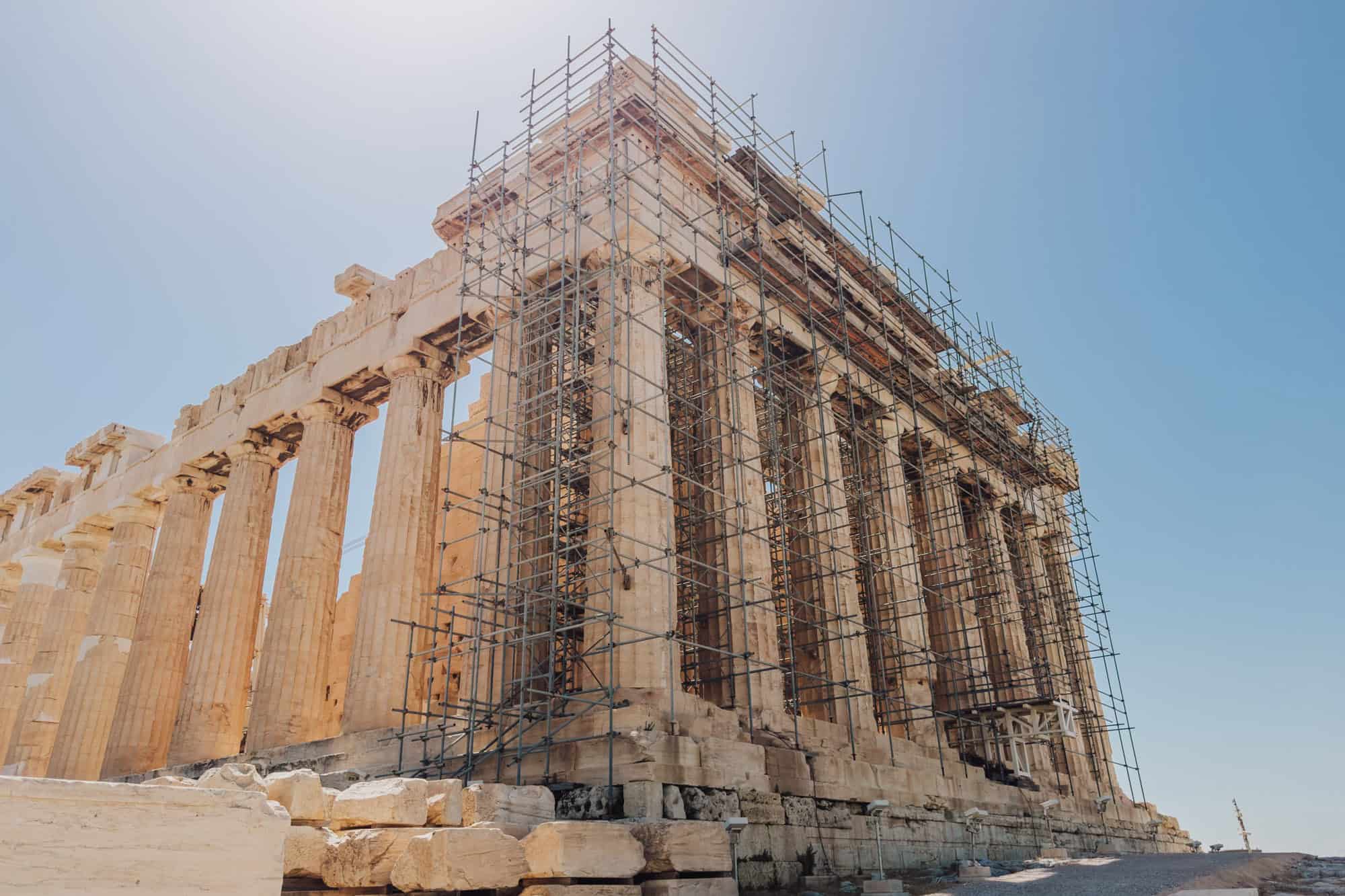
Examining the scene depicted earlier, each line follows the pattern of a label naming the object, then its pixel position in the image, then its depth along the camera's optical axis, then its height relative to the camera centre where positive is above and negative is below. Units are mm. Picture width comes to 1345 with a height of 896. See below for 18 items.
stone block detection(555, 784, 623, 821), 11867 +1052
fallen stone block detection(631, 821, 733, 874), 10422 +481
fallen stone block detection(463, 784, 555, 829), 10477 +960
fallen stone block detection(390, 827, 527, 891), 8836 +317
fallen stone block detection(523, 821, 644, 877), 9539 +423
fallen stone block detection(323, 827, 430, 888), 9352 +407
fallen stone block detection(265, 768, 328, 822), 9758 +1010
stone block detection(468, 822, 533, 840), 10547 +687
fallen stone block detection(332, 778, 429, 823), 9680 +887
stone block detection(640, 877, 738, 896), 10273 +70
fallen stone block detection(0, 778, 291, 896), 5875 +400
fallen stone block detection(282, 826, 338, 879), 9438 +453
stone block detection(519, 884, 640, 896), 9430 +62
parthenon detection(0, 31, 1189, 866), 15289 +7310
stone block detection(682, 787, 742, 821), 12367 +1069
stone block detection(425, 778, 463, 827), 10086 +894
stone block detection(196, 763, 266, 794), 9109 +1105
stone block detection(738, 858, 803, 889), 12602 +217
